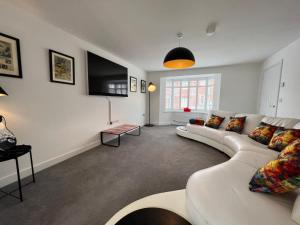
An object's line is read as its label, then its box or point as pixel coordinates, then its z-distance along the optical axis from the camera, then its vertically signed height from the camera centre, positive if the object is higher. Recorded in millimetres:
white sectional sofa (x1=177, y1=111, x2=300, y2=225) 755 -682
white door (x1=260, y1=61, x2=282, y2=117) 3244 +326
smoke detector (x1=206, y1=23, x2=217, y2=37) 2096 +1195
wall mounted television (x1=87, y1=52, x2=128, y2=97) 2871 +563
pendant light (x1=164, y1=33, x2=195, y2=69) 1914 +644
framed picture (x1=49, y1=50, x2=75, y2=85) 2175 +549
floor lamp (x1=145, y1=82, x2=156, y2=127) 5288 +522
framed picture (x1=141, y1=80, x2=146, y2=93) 5395 +581
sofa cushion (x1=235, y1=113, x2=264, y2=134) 2793 -450
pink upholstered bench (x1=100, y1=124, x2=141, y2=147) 3150 -788
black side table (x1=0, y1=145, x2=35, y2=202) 1445 -641
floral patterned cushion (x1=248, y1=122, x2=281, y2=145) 2217 -555
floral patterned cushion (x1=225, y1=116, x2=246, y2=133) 2899 -525
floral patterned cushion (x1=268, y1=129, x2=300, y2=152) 1776 -513
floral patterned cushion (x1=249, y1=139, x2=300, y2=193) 835 -509
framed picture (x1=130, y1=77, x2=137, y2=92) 4562 +561
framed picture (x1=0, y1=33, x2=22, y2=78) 1644 +535
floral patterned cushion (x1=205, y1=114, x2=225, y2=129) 3357 -538
